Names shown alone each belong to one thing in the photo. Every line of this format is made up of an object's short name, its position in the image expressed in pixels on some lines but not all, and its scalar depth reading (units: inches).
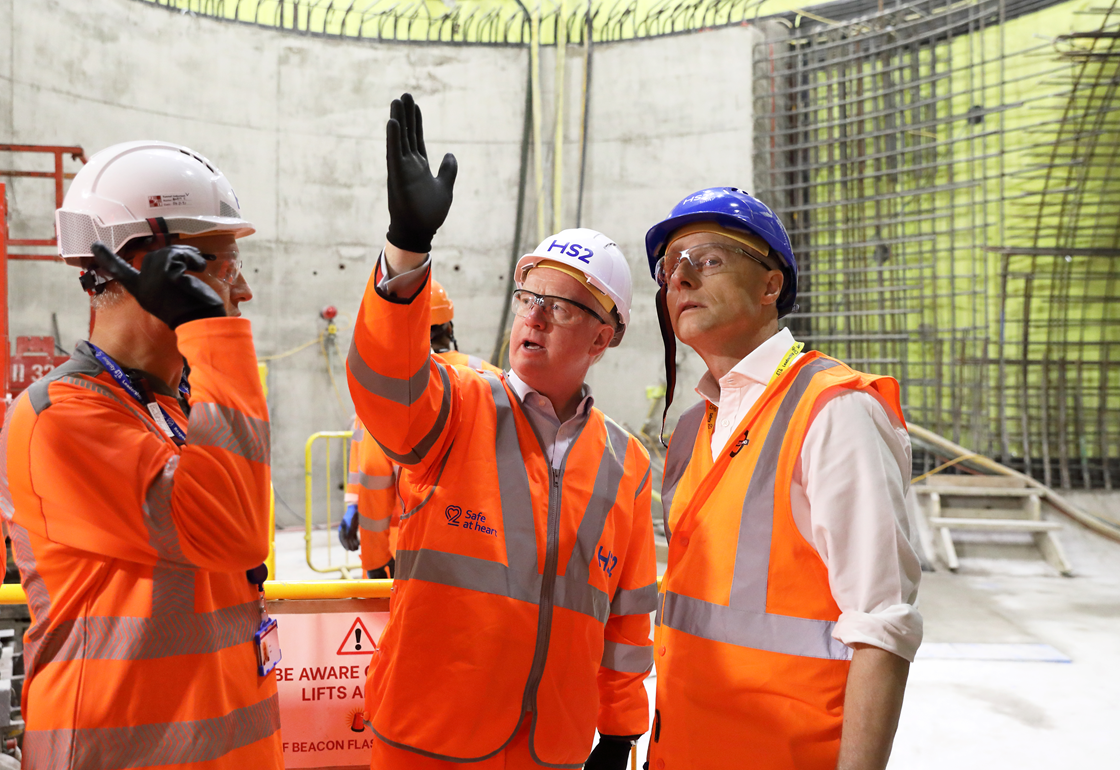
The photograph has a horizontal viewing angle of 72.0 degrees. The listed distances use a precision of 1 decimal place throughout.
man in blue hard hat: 61.4
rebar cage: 399.9
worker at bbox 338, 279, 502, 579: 183.2
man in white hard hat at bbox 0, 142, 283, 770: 56.4
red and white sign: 127.7
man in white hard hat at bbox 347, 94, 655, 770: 77.2
